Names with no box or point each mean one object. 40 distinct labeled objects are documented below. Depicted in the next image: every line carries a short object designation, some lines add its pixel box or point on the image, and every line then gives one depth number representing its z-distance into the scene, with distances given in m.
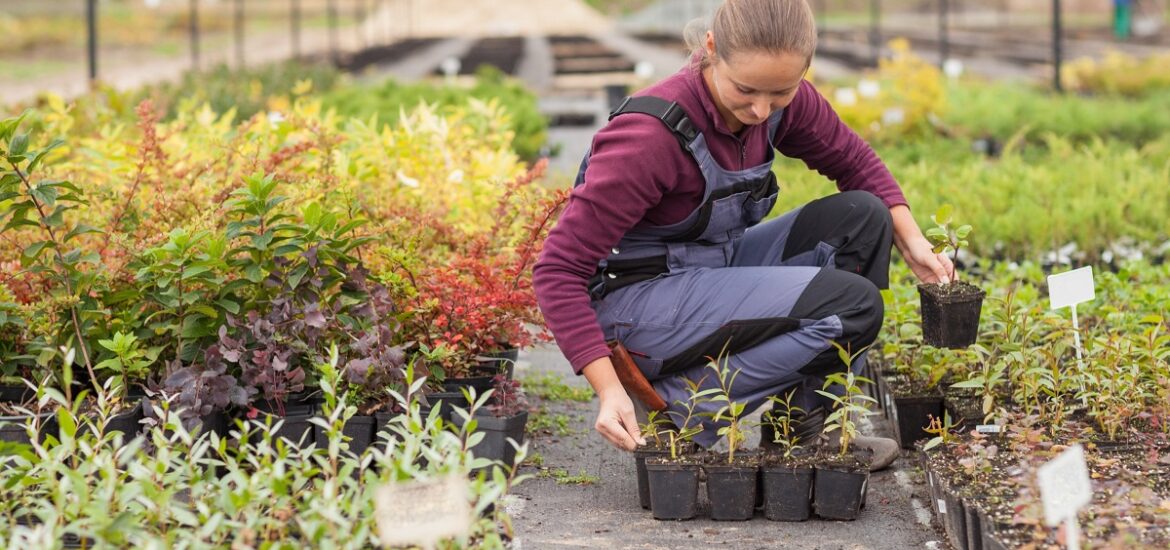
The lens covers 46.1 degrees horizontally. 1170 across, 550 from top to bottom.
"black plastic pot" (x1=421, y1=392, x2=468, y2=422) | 3.30
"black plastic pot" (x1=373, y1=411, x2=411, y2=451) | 3.19
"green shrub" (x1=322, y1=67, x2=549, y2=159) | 8.74
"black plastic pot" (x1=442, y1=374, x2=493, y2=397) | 3.41
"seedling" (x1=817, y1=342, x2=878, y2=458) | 2.91
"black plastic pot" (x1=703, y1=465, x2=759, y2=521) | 2.92
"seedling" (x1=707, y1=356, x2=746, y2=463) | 2.91
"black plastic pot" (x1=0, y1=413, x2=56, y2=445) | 3.09
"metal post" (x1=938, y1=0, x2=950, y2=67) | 17.03
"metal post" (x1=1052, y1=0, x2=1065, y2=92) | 11.64
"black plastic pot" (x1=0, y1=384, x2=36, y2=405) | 3.34
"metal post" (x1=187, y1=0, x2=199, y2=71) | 17.28
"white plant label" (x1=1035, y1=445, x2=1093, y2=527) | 2.06
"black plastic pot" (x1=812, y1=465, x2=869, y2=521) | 2.92
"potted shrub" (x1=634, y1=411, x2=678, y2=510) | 2.98
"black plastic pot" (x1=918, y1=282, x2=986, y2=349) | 3.07
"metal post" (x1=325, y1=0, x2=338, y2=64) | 29.27
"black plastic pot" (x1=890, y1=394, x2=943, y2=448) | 3.44
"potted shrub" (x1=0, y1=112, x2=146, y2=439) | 3.09
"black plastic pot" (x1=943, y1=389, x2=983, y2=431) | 3.27
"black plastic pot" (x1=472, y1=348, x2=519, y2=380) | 3.48
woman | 2.88
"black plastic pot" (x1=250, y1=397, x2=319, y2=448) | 3.25
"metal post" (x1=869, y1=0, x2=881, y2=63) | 21.64
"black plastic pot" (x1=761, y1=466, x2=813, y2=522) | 2.92
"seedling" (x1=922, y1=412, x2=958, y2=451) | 2.90
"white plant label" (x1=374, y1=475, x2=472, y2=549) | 2.11
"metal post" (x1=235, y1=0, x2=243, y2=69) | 20.77
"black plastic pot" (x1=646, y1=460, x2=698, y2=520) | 2.92
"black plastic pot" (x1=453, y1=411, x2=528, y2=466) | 3.14
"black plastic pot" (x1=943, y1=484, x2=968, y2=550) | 2.66
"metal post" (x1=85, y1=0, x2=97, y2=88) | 9.75
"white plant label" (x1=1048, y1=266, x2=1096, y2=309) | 3.09
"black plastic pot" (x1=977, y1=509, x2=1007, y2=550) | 2.43
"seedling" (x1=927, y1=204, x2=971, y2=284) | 3.15
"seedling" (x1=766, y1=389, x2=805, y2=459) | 3.01
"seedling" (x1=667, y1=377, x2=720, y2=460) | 2.96
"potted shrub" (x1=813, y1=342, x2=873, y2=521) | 2.91
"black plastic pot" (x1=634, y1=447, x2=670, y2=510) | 2.98
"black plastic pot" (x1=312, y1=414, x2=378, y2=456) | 3.21
